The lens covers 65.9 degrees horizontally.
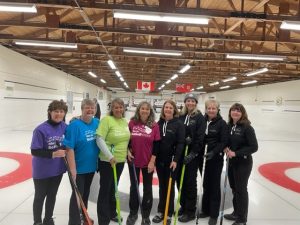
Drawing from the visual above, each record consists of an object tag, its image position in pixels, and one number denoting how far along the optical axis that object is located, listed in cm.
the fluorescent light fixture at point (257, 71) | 1051
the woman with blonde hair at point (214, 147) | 264
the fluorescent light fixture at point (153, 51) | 767
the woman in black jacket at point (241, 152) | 257
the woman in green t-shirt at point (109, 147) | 228
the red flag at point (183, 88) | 1766
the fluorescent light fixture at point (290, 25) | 504
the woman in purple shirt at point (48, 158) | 212
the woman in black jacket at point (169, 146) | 253
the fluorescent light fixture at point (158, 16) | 477
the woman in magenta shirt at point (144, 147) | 246
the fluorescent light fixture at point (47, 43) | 736
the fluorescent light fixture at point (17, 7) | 455
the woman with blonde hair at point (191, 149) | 262
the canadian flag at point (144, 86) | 1618
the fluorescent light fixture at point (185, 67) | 1096
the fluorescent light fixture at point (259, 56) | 805
